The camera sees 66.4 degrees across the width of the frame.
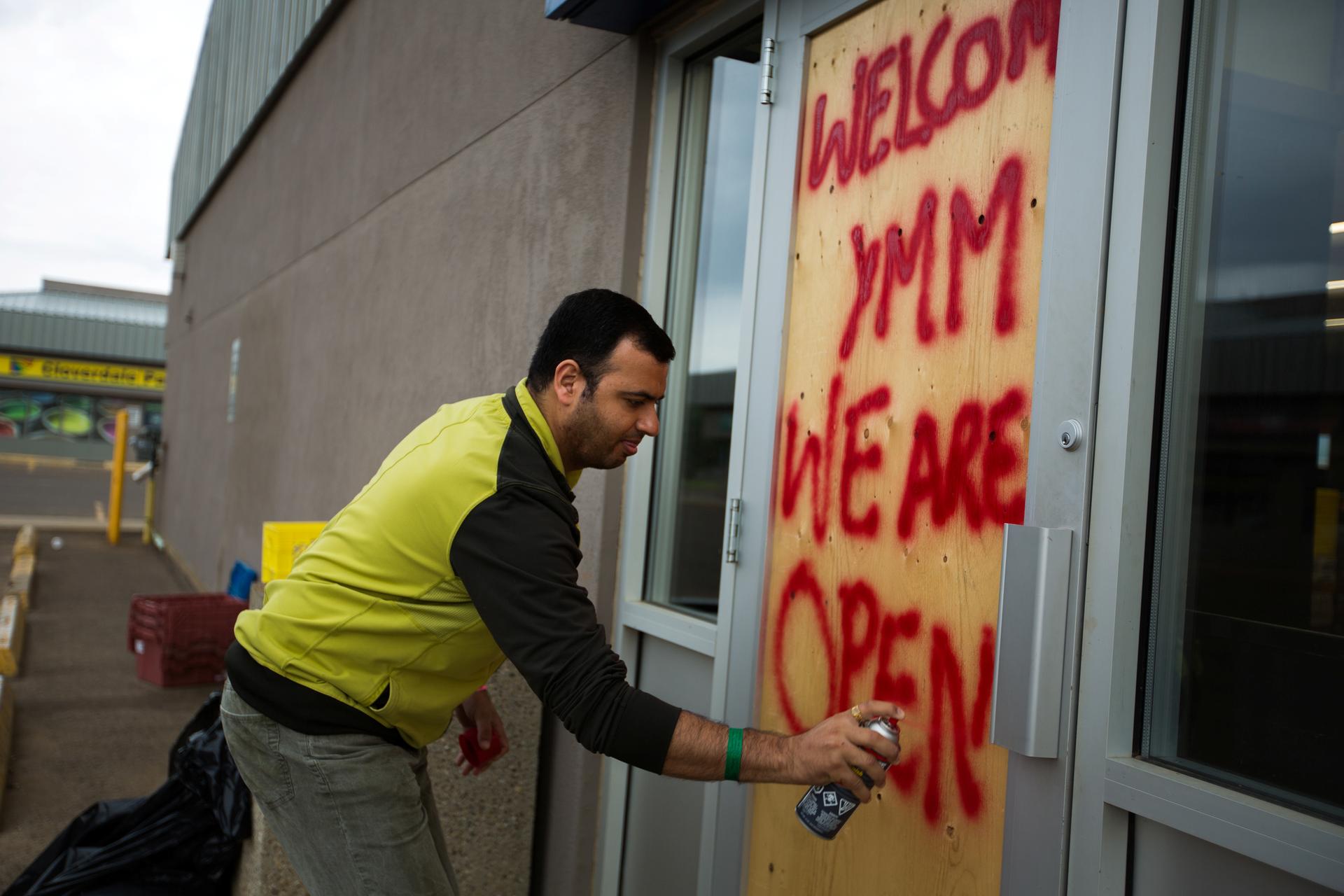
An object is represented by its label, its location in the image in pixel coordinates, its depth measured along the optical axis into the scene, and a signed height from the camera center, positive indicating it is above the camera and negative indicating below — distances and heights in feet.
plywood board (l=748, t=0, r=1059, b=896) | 7.21 +0.65
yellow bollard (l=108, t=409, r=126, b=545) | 58.34 -2.68
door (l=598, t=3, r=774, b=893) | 10.40 +0.53
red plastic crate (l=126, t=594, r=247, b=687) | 25.23 -4.92
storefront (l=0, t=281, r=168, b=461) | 113.39 +6.06
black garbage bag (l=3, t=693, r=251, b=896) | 11.68 -4.69
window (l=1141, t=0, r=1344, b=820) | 5.48 +0.56
